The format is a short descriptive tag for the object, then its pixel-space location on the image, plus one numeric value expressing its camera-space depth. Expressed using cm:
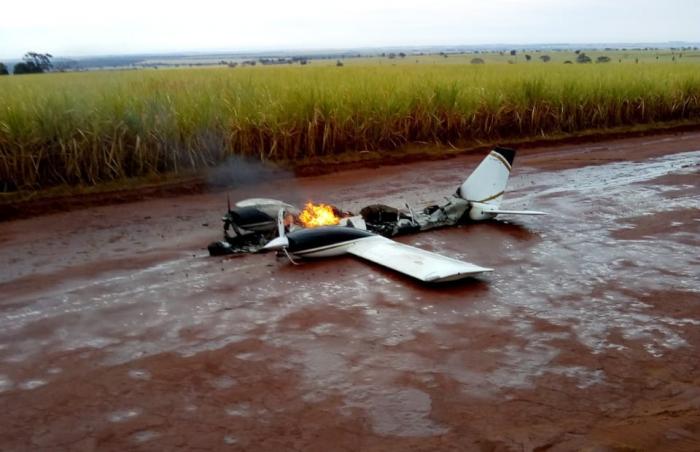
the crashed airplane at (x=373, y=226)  593
